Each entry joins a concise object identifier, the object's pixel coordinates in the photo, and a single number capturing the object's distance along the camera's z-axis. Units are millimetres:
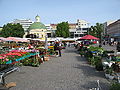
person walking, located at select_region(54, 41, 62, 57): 11395
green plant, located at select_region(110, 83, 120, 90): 3079
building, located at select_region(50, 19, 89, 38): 71148
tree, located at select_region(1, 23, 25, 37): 42786
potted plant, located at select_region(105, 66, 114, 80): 4573
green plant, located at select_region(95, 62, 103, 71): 5850
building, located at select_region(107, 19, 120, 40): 59924
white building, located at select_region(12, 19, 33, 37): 99923
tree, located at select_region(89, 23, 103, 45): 48166
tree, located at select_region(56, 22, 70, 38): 50930
